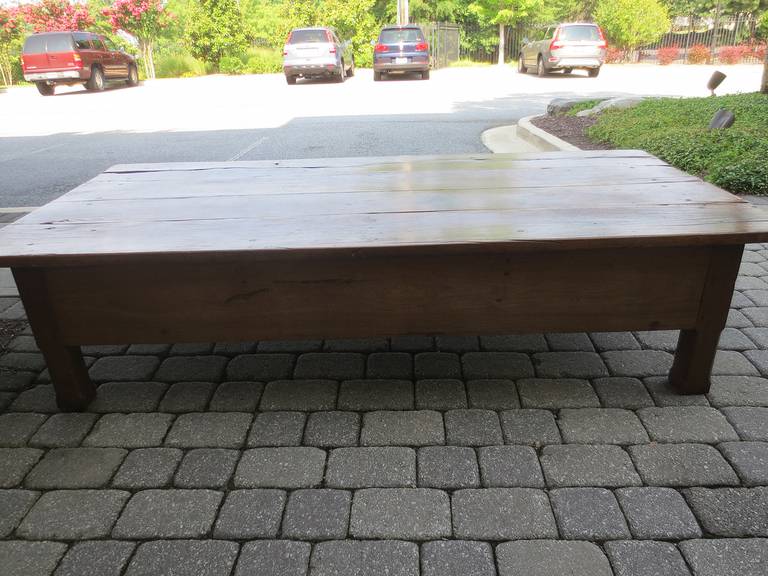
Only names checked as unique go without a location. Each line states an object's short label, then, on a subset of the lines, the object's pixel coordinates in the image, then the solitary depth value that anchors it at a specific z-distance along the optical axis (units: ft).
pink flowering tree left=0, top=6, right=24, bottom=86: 75.46
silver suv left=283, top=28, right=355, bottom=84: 55.42
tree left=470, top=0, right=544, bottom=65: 89.45
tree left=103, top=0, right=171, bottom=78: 82.94
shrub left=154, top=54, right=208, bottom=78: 84.28
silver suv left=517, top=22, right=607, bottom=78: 56.49
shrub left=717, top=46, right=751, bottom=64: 78.43
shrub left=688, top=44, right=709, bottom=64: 78.89
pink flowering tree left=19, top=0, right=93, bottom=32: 83.35
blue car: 57.72
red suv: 54.65
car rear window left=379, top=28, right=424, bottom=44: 57.77
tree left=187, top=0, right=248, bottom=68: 81.61
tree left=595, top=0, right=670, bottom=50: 87.40
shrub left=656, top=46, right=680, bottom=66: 81.05
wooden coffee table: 6.39
